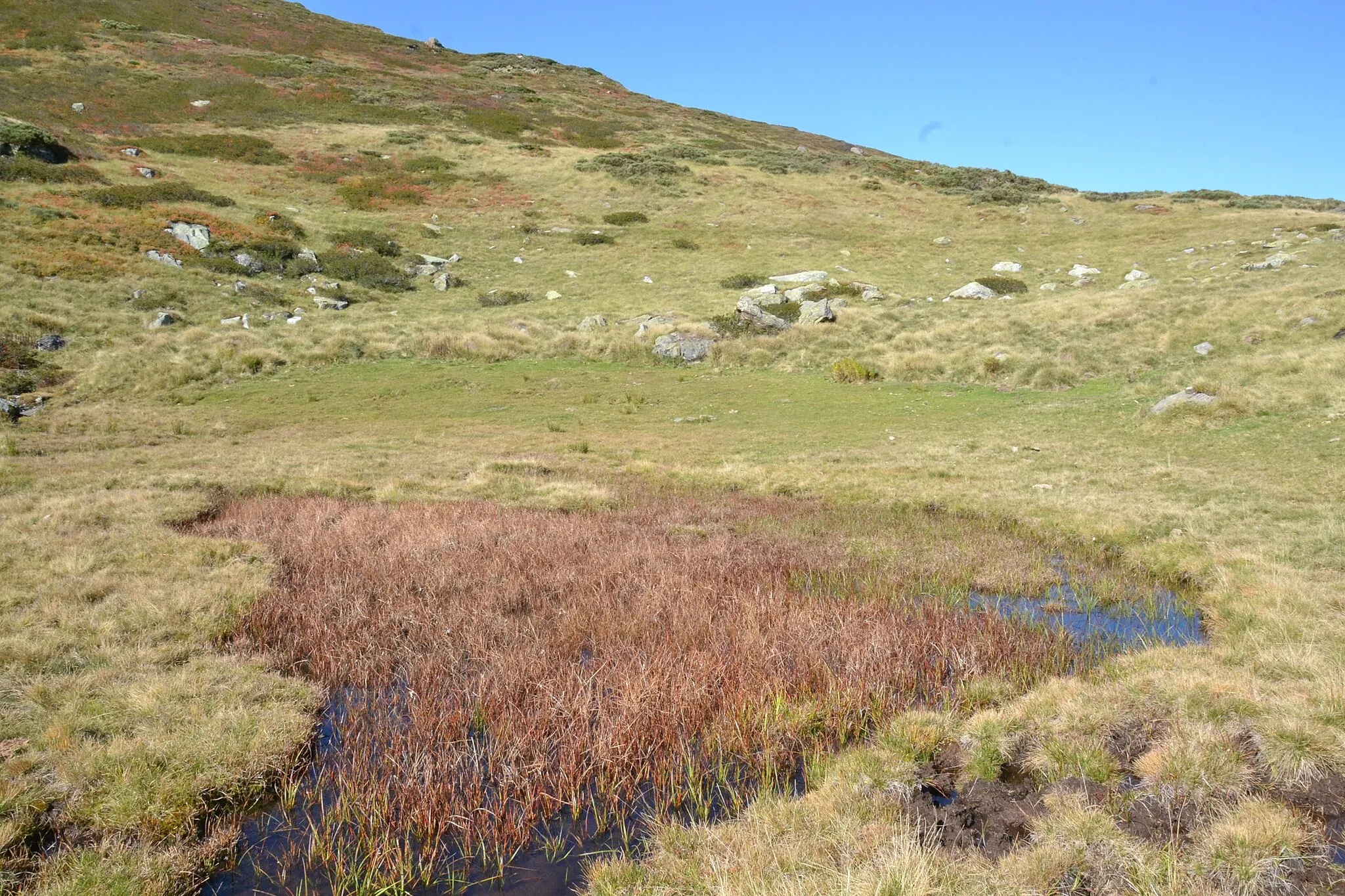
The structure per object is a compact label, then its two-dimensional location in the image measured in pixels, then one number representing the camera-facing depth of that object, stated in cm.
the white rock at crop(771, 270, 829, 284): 4525
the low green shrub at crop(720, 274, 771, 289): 4578
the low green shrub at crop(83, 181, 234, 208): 4475
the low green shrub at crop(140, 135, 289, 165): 5772
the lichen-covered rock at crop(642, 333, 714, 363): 3556
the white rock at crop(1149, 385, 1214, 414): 2158
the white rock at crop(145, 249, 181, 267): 4025
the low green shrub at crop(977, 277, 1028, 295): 4381
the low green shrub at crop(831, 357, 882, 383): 3180
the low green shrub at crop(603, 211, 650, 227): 5778
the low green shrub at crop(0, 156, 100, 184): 4459
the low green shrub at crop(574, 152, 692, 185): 6532
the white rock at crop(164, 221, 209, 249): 4278
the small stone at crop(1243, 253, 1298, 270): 3869
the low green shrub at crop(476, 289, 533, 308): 4325
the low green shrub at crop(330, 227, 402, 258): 4875
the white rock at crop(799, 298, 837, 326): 3781
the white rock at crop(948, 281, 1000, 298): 4316
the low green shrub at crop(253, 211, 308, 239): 4672
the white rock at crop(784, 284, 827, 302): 4122
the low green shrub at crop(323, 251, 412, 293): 4519
